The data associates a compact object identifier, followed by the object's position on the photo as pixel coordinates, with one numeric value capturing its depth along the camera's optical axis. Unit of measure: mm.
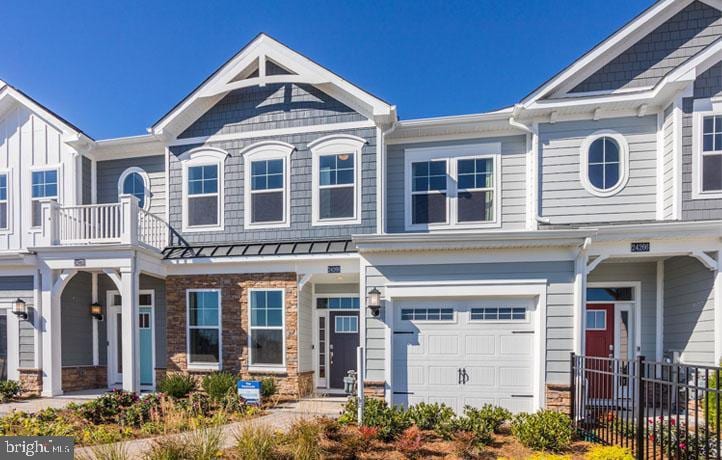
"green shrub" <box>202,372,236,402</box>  8827
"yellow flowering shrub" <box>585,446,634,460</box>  5012
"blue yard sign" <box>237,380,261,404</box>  8578
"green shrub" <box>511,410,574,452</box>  6082
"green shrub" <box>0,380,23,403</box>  9598
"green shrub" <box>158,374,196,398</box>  9023
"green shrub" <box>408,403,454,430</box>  6833
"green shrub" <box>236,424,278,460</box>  5035
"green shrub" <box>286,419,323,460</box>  5125
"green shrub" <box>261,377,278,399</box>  9000
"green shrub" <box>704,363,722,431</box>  6848
